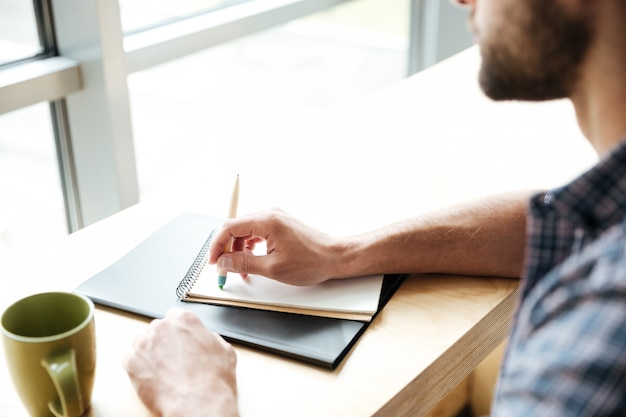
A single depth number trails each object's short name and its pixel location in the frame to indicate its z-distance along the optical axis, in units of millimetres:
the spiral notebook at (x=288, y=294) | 837
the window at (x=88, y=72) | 1361
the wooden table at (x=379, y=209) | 741
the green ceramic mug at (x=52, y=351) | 646
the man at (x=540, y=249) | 506
